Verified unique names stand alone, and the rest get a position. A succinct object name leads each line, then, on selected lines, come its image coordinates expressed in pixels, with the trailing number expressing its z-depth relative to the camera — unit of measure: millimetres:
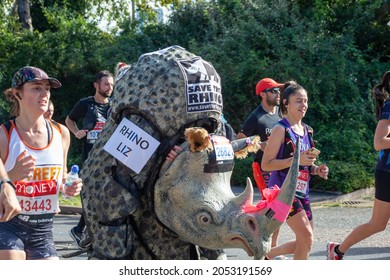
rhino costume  4961
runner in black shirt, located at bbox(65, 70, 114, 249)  10023
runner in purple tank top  7160
